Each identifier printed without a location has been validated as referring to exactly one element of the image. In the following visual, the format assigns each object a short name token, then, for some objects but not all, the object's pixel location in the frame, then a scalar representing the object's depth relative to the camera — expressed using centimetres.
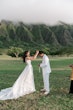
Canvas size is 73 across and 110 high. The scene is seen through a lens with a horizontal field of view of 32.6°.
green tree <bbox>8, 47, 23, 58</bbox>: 6257
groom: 706
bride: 699
